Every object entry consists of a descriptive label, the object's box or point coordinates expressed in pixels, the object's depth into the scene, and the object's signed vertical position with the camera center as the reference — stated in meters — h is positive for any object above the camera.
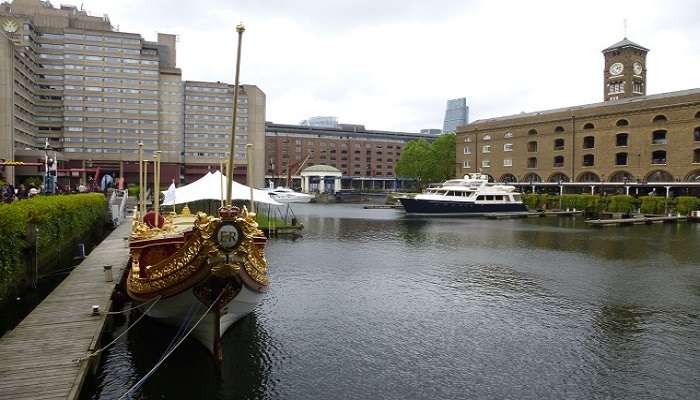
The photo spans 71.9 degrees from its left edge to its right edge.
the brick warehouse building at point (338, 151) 174.38 +16.63
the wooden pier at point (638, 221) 59.06 -2.70
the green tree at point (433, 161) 114.69 +8.54
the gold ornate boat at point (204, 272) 12.62 -2.30
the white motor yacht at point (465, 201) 73.44 -0.57
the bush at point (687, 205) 65.96 -0.67
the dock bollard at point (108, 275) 20.94 -3.59
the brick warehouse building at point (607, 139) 73.81 +10.71
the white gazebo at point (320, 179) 160.00 +5.47
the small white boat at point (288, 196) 111.38 -0.26
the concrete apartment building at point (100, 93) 105.00 +22.88
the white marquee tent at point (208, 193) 38.19 +0.12
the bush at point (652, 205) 67.81 -0.77
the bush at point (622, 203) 68.38 -0.58
